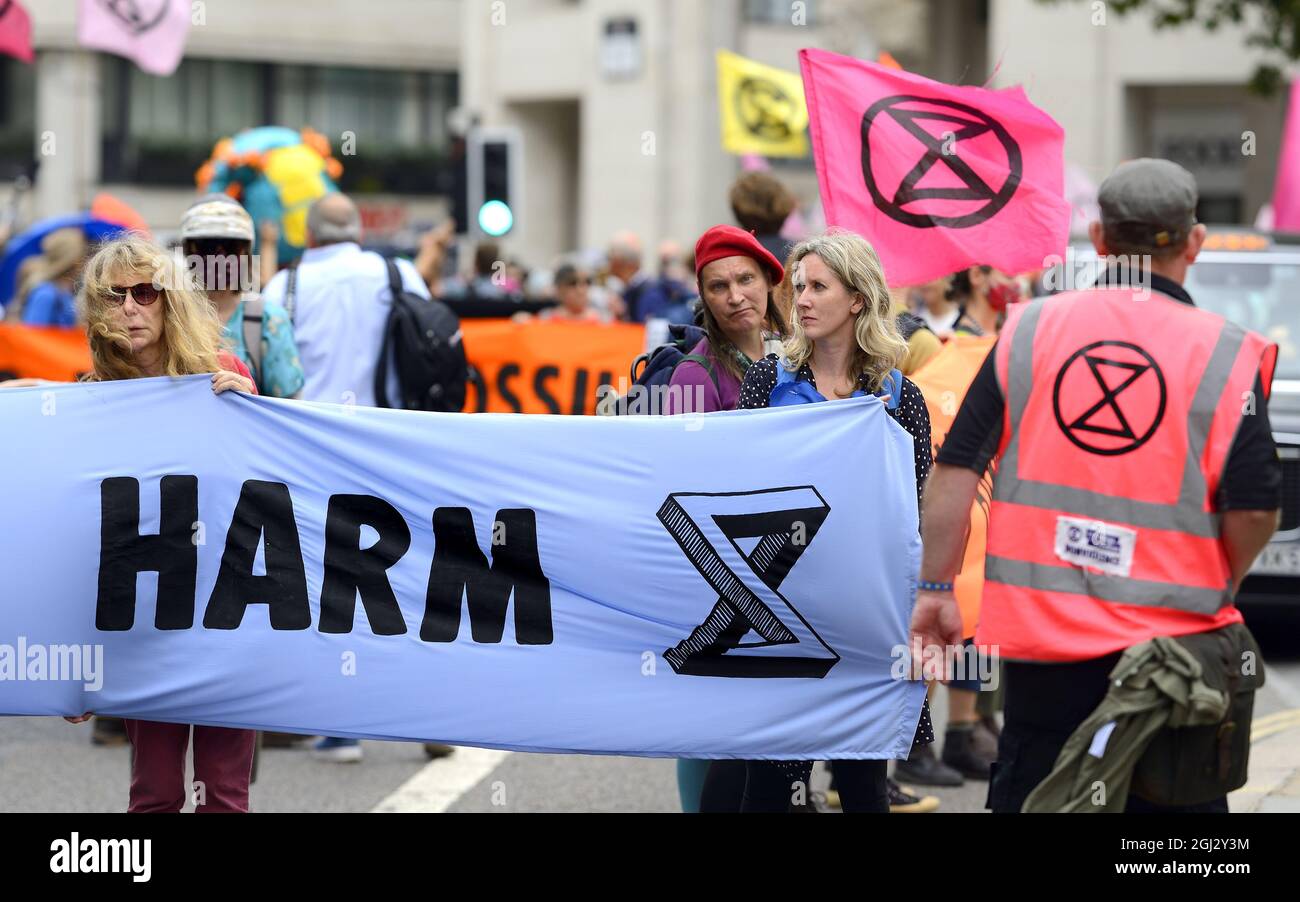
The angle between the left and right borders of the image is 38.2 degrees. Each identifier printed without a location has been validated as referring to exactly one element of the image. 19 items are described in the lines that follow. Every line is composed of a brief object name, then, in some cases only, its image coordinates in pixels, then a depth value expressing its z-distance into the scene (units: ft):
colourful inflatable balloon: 37.91
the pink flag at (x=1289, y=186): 59.36
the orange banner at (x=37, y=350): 36.68
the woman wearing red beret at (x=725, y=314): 18.25
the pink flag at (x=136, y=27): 44.32
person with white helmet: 21.66
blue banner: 16.84
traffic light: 53.88
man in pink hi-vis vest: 13.19
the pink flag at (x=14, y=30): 35.55
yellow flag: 55.77
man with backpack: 26.12
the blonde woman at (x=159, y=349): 16.65
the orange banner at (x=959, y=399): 22.02
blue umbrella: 42.63
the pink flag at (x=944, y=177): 21.06
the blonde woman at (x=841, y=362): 16.56
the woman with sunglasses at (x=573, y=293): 44.96
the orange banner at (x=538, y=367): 38.86
